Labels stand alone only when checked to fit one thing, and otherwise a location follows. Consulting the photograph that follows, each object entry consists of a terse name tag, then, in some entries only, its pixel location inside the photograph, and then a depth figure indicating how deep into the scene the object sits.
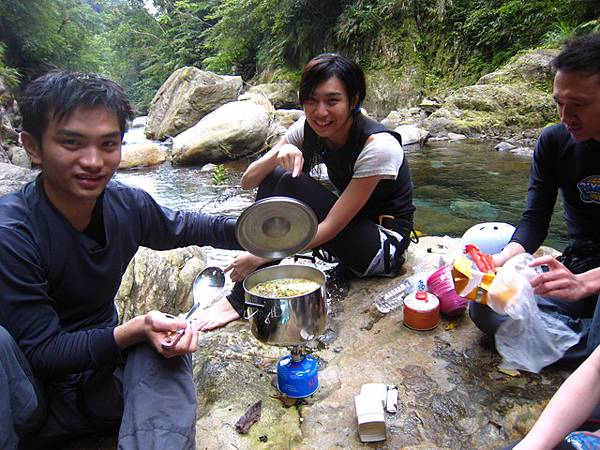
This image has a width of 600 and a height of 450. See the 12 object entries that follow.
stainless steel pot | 1.86
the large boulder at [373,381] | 1.84
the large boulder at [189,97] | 13.62
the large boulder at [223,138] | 10.21
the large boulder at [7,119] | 12.48
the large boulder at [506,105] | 10.14
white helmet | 3.33
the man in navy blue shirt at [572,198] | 1.89
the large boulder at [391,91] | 14.32
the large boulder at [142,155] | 10.49
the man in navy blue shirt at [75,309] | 1.44
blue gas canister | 1.98
